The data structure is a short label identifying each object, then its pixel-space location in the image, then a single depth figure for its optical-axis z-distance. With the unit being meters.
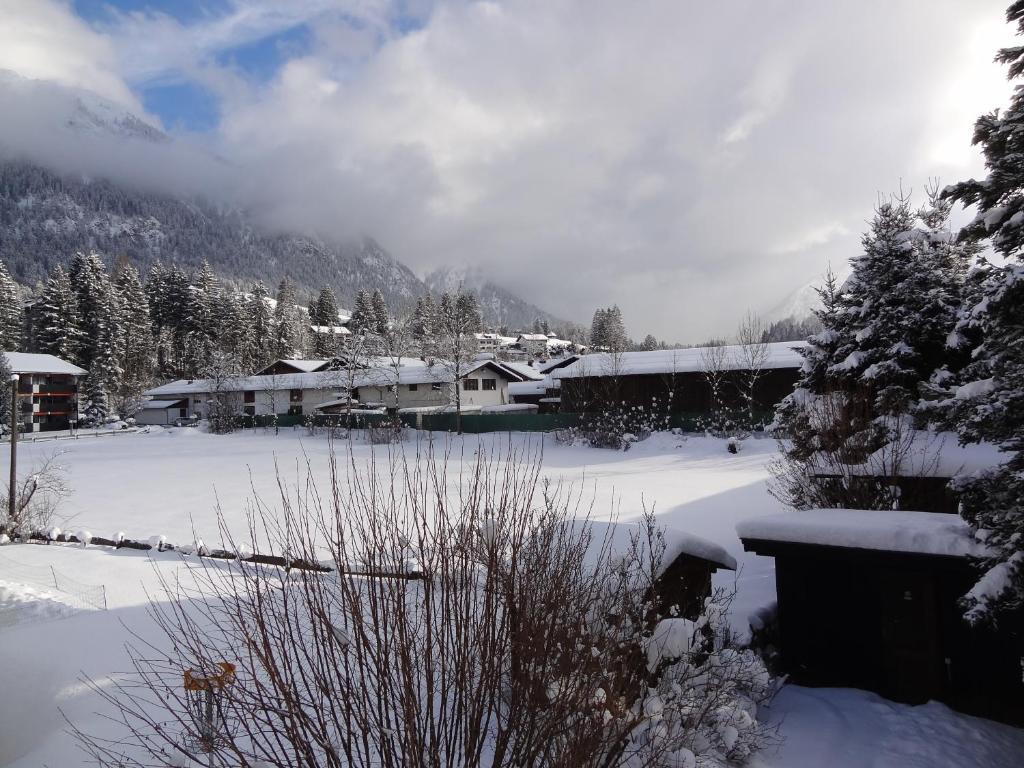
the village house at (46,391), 51.31
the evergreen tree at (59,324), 59.12
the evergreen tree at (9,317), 57.84
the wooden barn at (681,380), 32.81
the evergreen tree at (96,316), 57.88
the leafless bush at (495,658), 2.74
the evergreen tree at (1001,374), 4.83
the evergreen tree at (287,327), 73.62
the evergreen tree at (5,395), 42.94
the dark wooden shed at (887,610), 5.86
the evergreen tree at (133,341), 60.78
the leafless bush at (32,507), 13.11
